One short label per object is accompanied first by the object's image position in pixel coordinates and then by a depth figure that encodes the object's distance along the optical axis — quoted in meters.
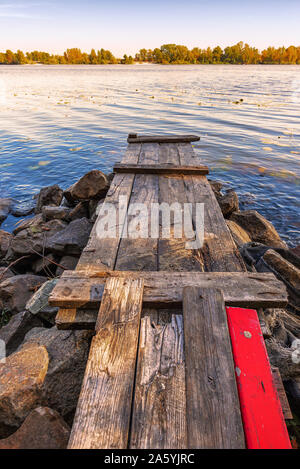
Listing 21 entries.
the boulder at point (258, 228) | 5.43
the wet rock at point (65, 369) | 1.94
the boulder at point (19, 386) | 1.79
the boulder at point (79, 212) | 5.88
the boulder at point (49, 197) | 7.13
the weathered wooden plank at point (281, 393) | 1.62
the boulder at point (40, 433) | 1.50
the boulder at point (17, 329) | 2.86
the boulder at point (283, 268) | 3.49
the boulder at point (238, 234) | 4.66
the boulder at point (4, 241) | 5.14
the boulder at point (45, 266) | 4.35
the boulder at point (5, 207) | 6.97
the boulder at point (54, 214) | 5.86
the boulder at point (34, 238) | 4.60
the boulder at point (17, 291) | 3.58
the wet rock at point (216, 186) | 7.17
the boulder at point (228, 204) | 6.03
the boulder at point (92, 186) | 5.85
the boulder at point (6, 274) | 4.14
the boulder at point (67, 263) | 4.12
